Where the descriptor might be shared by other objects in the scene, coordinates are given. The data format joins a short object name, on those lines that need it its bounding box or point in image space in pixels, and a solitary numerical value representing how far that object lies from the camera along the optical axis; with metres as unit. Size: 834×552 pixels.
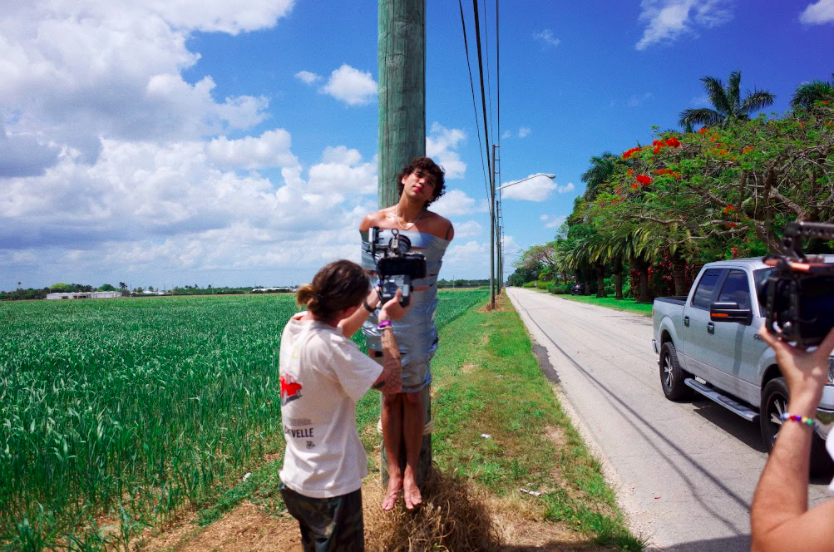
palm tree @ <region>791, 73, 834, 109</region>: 25.00
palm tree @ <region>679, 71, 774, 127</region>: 36.72
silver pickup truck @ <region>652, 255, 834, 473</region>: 4.68
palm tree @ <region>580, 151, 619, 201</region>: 52.81
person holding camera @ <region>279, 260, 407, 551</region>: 2.19
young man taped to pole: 3.07
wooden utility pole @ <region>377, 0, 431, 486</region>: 3.43
